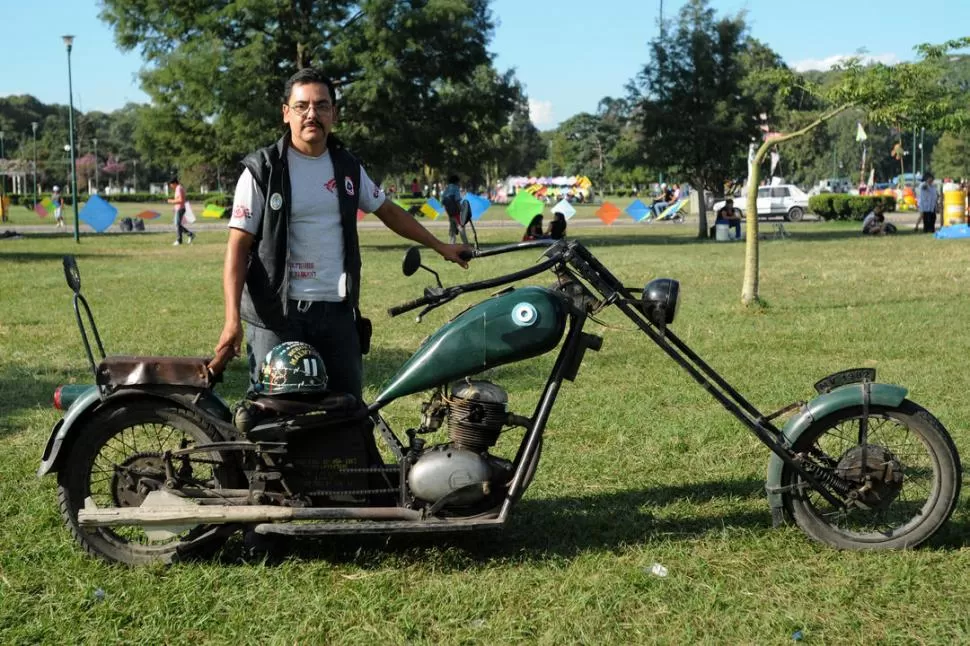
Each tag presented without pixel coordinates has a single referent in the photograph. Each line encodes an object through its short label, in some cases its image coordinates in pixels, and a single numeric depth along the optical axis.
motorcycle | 4.20
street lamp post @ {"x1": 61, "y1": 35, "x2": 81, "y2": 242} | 29.88
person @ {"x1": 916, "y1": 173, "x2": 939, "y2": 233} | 30.22
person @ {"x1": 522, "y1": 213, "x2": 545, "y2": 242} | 22.80
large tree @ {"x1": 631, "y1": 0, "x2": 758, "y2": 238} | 30.44
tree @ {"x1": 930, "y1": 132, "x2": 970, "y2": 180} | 79.23
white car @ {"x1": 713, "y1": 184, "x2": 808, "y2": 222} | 42.91
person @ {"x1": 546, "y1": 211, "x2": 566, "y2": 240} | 22.47
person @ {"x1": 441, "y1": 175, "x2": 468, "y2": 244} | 26.41
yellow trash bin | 30.36
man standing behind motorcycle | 4.24
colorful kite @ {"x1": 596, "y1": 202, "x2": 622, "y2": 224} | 34.22
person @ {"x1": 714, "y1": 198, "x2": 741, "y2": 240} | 29.38
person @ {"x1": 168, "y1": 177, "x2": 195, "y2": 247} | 27.89
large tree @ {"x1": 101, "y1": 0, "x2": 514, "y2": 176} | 25.06
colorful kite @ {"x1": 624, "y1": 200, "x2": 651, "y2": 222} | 38.06
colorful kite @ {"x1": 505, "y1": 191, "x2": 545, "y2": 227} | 25.20
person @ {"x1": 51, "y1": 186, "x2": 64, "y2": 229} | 38.62
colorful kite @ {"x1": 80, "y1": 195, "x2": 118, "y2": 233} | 27.98
